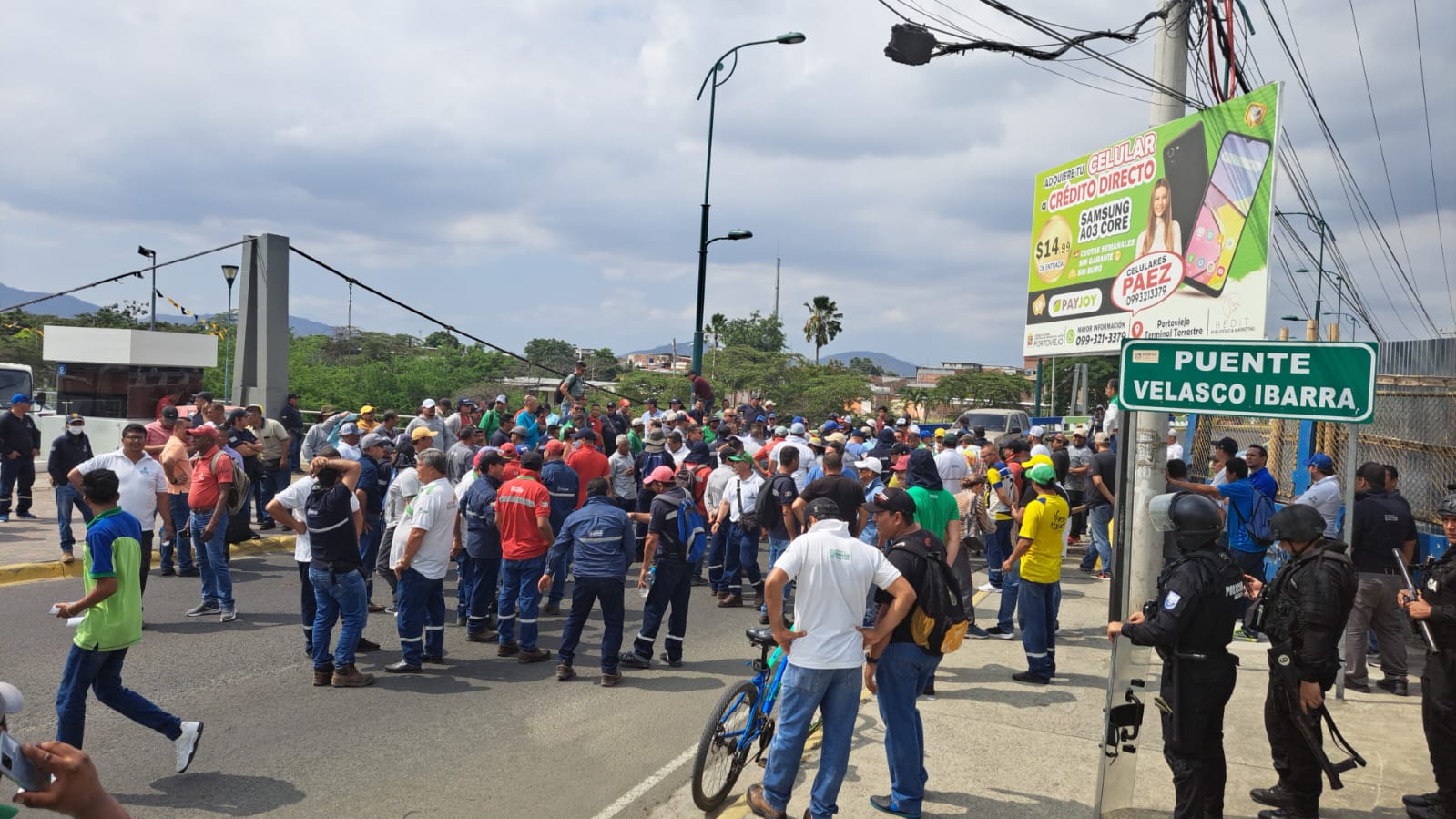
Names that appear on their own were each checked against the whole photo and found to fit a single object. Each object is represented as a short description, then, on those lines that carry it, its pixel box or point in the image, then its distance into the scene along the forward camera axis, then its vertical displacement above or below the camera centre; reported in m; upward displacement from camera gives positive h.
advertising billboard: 10.26 +2.50
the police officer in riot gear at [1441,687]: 5.29 -1.40
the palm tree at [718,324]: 83.01 +8.27
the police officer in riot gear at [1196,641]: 4.71 -1.05
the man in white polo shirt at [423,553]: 7.83 -1.26
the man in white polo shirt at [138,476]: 8.49 -0.77
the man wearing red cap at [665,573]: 8.12 -1.41
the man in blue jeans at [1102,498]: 12.63 -0.94
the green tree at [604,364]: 93.00 +5.47
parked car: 27.07 +0.16
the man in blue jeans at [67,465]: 10.71 -0.91
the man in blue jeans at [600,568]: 7.64 -1.29
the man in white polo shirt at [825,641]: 4.85 -1.17
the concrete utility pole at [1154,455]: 8.10 -0.19
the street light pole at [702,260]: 21.28 +3.55
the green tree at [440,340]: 56.88 +5.20
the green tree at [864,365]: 97.87 +6.48
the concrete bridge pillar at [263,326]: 14.92 +1.14
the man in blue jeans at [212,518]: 9.15 -1.28
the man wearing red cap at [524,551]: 8.38 -1.30
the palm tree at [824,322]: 86.31 +9.10
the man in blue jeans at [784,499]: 9.62 -0.86
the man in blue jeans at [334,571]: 7.31 -1.35
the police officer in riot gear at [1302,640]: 4.99 -1.09
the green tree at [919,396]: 66.44 +1.99
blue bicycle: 5.30 -1.86
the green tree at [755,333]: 83.75 +7.69
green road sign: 4.83 +0.31
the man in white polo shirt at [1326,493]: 8.93 -0.52
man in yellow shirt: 8.10 -1.31
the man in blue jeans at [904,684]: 5.21 -1.47
